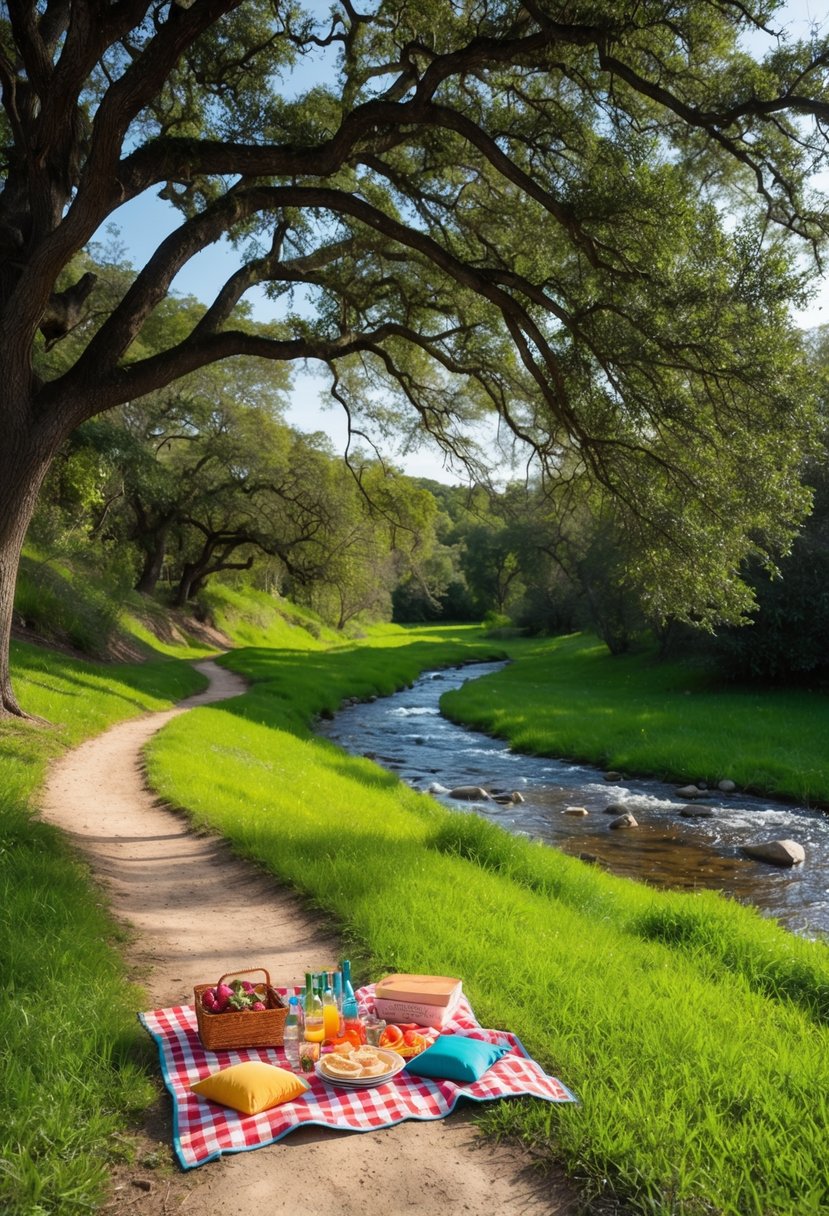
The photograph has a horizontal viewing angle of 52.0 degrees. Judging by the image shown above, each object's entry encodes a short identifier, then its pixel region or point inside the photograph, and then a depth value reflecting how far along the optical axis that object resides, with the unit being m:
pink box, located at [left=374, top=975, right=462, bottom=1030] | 4.68
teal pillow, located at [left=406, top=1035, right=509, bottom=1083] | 4.17
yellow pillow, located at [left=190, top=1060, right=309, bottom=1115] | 3.92
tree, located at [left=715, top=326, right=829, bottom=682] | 21.94
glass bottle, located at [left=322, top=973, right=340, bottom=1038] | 4.65
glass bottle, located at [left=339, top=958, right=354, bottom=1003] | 4.88
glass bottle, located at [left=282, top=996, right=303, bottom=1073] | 4.50
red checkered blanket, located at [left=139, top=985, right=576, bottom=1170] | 3.72
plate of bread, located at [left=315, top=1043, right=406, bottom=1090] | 4.19
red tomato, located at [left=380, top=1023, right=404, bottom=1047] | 4.59
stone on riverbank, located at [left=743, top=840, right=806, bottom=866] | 11.15
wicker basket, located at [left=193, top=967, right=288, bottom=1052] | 4.44
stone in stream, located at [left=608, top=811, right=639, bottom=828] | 13.22
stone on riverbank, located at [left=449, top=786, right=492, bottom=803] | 15.29
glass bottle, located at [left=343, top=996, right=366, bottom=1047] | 4.62
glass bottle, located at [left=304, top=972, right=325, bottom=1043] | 4.61
